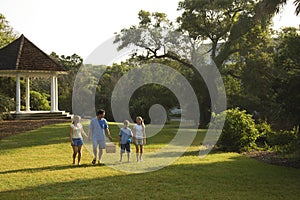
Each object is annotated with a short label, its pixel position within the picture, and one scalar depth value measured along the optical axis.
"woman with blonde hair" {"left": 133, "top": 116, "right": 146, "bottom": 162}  12.38
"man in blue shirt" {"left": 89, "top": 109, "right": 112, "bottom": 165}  11.48
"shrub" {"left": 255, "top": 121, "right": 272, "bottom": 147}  19.23
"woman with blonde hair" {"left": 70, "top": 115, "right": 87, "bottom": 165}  11.41
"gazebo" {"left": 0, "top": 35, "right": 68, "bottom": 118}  24.73
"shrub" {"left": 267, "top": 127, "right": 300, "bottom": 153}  16.09
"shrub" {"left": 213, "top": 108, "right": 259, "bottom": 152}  16.77
